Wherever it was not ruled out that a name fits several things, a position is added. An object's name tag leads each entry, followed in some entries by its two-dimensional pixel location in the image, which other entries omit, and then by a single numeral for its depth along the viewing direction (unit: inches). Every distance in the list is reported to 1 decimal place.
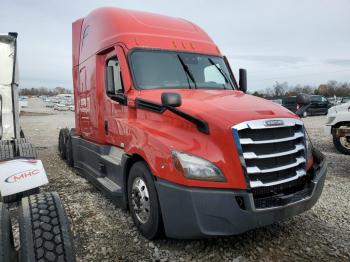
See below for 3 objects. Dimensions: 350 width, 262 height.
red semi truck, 126.3
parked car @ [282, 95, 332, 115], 1081.9
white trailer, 85.1
